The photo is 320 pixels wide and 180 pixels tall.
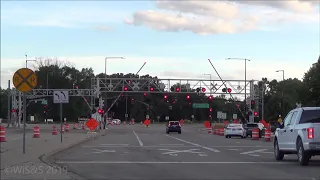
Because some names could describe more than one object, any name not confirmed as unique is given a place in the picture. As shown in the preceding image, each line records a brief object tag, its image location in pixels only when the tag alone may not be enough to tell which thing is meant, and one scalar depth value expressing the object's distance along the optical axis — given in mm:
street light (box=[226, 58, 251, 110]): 71794
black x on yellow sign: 20422
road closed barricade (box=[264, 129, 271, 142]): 41431
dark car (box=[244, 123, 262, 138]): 50238
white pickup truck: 18156
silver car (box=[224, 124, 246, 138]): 49062
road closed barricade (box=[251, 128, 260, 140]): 44750
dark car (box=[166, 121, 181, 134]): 61581
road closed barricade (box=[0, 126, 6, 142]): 29752
